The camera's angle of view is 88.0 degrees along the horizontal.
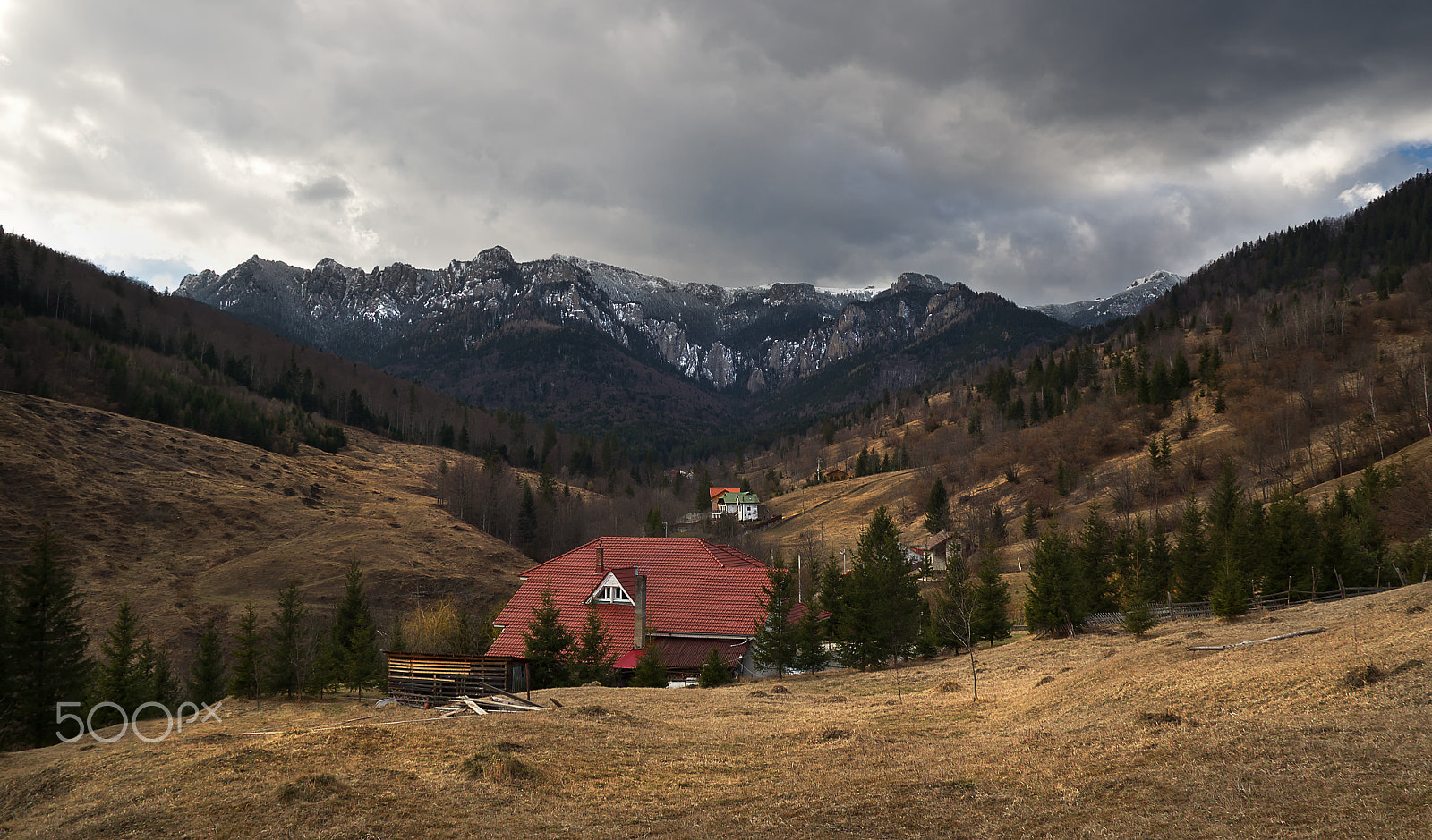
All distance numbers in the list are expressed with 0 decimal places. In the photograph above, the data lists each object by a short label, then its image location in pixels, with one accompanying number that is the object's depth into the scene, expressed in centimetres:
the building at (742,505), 15138
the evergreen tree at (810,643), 3972
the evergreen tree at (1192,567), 4544
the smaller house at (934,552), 9546
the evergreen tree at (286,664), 3772
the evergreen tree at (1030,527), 9494
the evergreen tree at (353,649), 4222
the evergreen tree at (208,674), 4109
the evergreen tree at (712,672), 3703
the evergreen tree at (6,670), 3425
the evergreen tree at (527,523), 12214
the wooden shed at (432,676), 3003
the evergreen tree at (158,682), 3844
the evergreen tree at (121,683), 3459
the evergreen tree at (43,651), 3603
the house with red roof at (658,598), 4512
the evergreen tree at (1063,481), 10719
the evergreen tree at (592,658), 3844
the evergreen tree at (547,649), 3775
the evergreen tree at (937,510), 10900
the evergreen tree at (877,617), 3994
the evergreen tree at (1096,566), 4772
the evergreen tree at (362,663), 4212
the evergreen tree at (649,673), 3784
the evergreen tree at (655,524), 11894
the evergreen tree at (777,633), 4006
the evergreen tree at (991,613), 4294
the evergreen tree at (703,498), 15200
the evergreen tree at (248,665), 3700
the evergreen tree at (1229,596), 3152
